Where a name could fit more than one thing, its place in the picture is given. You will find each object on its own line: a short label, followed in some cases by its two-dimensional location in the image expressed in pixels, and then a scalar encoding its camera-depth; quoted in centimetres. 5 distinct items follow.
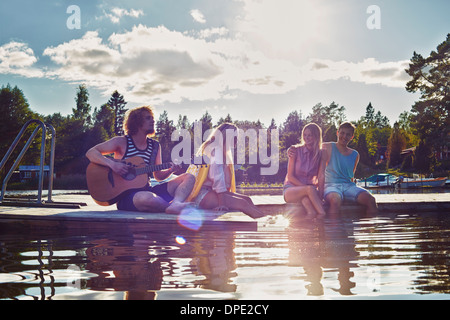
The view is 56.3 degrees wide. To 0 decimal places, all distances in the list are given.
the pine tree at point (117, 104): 7901
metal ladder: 696
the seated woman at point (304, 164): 657
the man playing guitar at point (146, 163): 601
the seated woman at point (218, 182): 621
